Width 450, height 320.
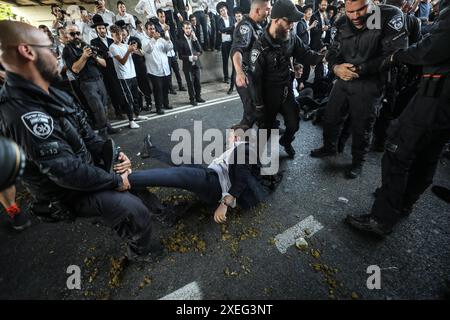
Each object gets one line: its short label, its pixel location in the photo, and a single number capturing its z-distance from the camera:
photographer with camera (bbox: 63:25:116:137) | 3.80
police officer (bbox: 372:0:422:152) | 2.97
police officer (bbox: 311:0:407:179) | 2.38
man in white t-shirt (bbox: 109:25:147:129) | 4.68
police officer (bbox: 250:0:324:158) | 2.67
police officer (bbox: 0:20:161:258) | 1.45
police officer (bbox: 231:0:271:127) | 3.16
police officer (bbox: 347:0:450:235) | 1.62
